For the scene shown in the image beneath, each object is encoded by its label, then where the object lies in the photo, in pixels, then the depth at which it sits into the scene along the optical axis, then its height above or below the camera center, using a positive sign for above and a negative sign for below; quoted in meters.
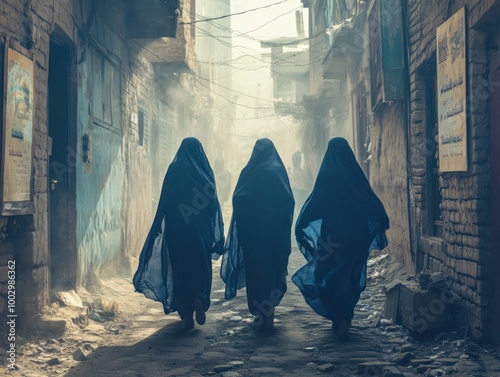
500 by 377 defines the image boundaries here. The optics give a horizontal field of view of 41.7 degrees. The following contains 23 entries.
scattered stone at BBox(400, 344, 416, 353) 4.96 -1.18
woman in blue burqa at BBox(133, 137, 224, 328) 5.96 -0.45
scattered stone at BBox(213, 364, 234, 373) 4.50 -1.20
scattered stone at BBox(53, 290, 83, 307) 6.34 -1.02
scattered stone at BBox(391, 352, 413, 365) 4.59 -1.16
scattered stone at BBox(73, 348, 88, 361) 5.00 -1.23
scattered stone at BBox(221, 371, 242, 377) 4.39 -1.21
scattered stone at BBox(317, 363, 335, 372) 4.45 -1.19
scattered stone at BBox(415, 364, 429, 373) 4.42 -1.19
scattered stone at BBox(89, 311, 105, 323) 6.47 -1.22
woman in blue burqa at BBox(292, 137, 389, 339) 5.60 -0.36
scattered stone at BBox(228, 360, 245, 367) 4.66 -1.21
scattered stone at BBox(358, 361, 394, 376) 4.26 -1.14
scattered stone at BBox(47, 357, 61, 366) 4.86 -1.24
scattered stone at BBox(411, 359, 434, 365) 4.59 -1.18
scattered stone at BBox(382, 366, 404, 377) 4.11 -1.13
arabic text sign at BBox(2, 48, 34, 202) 4.92 +0.52
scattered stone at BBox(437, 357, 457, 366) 4.52 -1.16
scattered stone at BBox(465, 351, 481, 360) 4.60 -1.14
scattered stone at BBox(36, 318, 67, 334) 5.52 -1.11
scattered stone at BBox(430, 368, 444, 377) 4.30 -1.18
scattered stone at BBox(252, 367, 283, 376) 4.42 -1.21
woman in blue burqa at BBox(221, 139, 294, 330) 5.93 -0.38
